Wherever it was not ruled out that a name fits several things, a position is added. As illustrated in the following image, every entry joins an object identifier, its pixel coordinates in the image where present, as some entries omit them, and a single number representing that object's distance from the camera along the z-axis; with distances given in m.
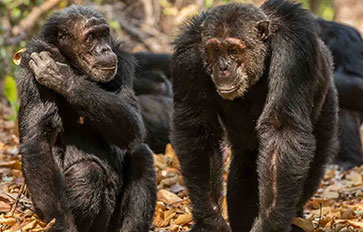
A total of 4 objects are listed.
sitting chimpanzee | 10.38
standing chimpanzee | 10.56
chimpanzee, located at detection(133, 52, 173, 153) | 20.23
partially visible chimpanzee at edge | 20.19
